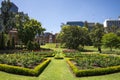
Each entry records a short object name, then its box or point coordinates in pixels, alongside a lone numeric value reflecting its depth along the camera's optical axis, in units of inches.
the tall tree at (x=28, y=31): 944.5
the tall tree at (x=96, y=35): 1098.9
